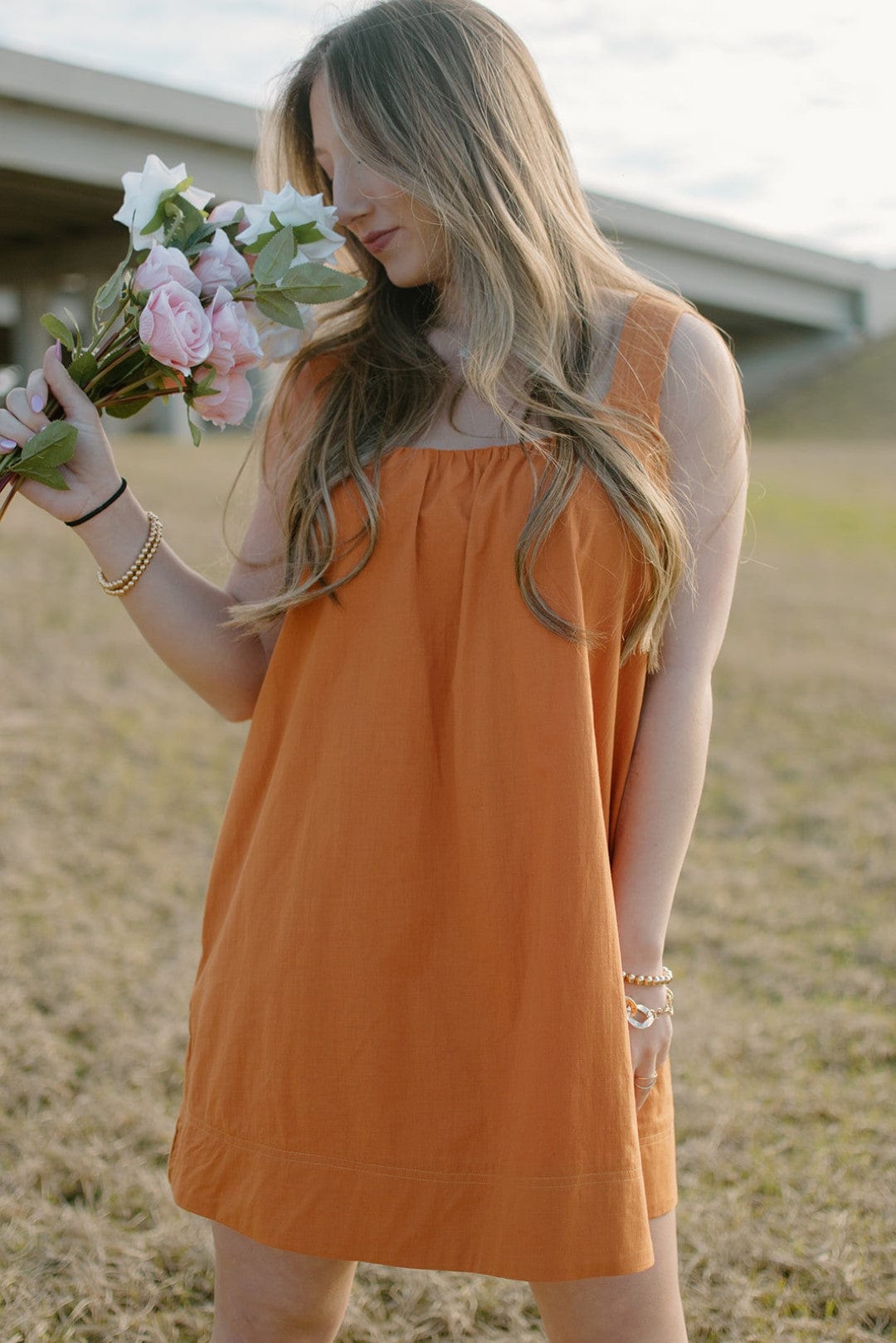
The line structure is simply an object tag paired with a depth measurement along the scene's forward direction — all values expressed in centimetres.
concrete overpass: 1731
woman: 150
